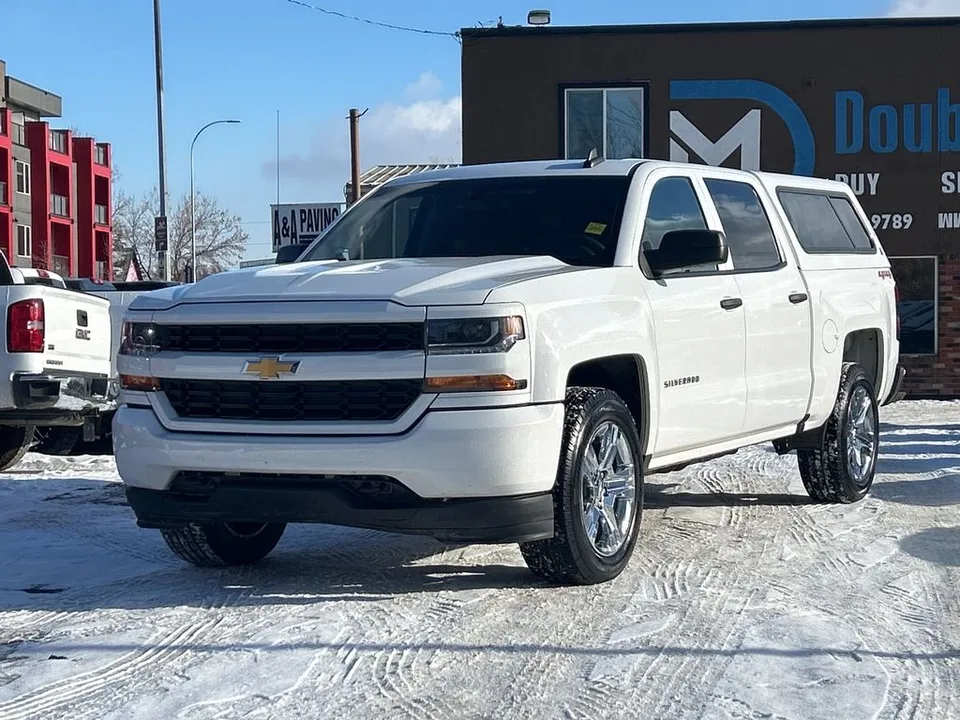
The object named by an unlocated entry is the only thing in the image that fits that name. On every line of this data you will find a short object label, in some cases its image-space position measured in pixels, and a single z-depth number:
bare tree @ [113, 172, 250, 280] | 81.00
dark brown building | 19.08
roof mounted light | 20.27
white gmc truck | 9.48
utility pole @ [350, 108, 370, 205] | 25.89
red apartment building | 58.03
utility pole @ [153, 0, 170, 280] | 27.16
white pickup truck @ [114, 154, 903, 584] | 5.20
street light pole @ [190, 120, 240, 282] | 46.19
